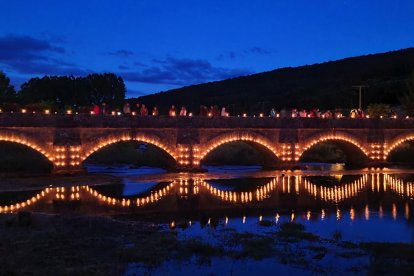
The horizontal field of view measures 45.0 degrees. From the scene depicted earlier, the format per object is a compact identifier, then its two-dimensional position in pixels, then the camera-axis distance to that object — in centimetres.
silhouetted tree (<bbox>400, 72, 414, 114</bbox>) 7606
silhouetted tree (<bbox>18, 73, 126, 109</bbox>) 9275
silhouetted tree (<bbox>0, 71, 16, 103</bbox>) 6695
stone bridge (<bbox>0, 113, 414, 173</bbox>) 3775
